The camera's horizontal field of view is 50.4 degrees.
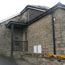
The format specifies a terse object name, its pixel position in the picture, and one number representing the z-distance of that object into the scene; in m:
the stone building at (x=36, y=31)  4.82
